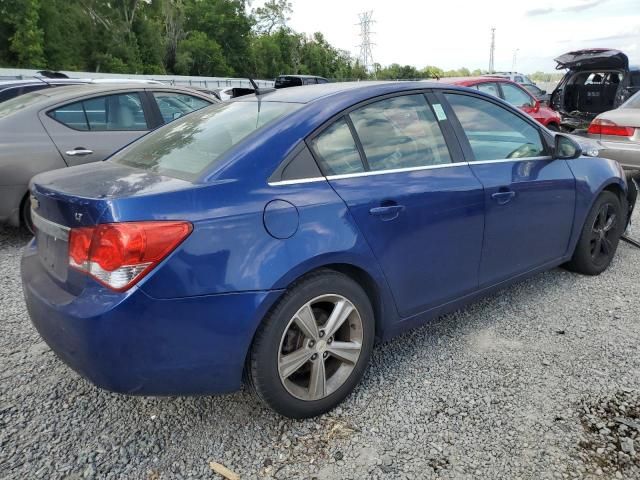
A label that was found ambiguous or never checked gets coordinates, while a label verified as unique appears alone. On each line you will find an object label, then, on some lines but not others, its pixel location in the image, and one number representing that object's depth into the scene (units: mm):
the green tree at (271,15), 81625
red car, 8688
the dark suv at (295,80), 20069
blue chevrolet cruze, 1965
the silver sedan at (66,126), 4727
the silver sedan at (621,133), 6418
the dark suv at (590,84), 10984
